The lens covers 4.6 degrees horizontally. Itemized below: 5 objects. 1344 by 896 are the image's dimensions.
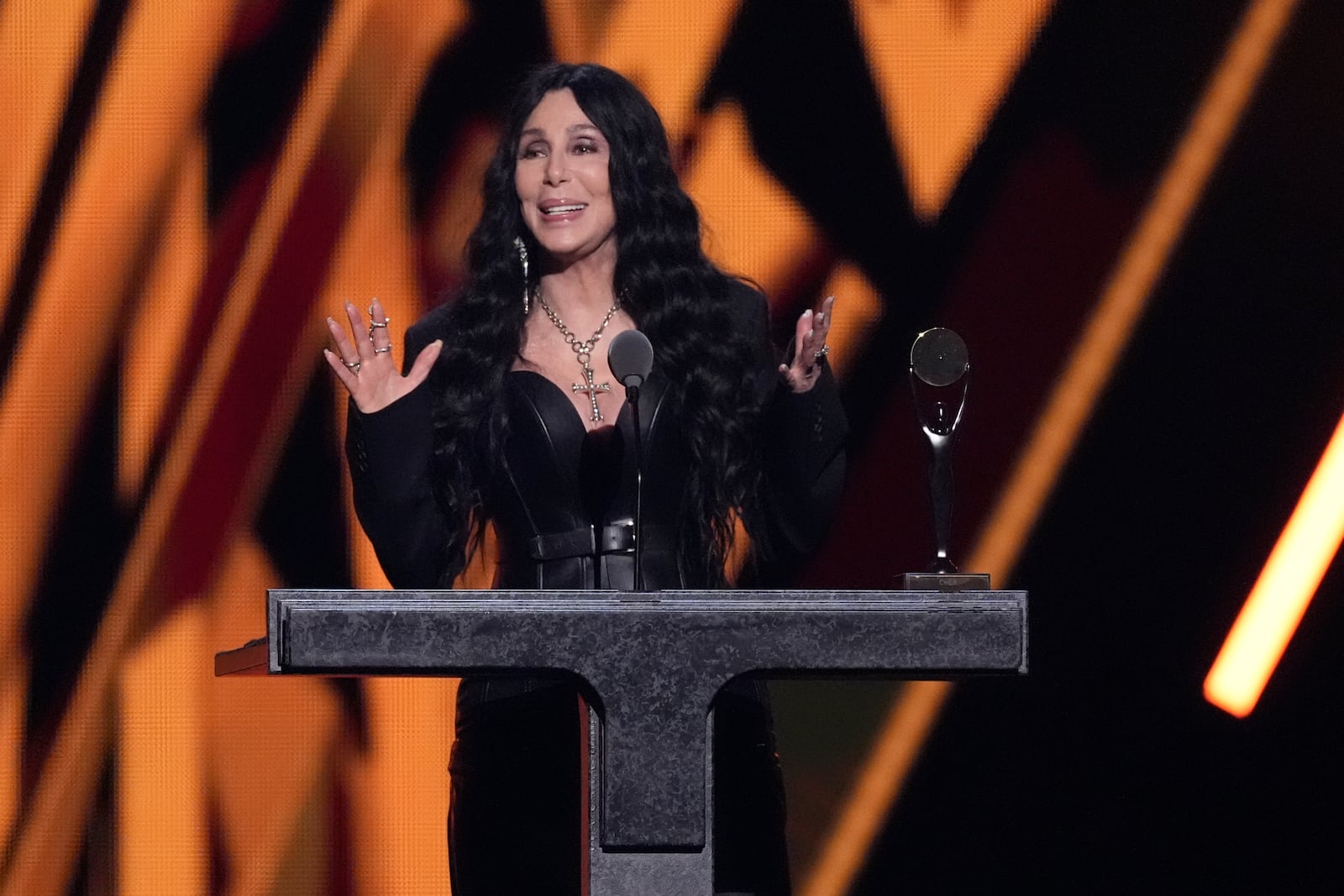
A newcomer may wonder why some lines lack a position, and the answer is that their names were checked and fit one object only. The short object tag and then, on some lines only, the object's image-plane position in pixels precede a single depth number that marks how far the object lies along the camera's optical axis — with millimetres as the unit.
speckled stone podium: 23521
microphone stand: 23771
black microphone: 23857
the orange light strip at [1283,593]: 29321
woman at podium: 24306
